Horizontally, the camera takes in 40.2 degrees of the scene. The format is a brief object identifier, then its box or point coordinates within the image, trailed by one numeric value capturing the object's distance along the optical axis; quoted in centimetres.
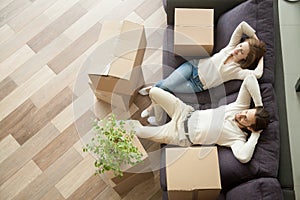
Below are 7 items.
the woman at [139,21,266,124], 226
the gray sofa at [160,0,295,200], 204
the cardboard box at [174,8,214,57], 234
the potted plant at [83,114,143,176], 204
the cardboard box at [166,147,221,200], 199
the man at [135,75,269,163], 212
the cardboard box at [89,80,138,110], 244
